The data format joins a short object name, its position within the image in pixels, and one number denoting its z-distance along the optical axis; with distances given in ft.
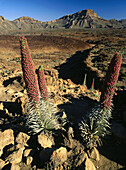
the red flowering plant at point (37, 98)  7.89
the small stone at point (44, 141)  9.99
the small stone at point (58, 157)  8.58
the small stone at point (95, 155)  9.93
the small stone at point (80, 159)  8.93
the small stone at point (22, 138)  10.17
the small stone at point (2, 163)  8.33
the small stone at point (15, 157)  8.72
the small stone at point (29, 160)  8.97
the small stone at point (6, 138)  9.99
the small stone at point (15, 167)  8.25
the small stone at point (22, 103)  14.55
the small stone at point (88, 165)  8.43
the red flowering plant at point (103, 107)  8.31
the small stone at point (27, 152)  9.32
